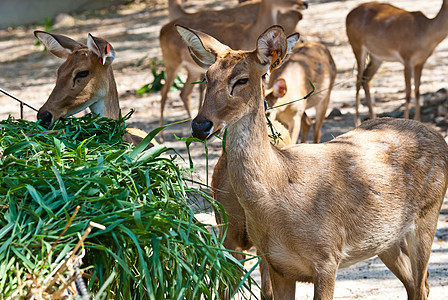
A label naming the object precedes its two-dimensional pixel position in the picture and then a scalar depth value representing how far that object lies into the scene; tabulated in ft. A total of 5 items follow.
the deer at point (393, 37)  58.49
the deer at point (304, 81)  47.67
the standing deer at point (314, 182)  21.54
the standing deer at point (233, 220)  26.94
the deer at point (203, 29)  61.36
